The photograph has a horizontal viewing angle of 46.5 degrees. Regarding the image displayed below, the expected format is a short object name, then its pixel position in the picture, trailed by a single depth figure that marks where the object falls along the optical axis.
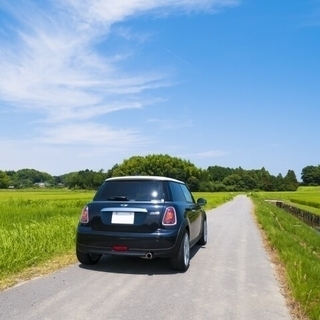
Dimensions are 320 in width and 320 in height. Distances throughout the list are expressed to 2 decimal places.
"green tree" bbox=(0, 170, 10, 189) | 115.50
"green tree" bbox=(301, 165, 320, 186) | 173.12
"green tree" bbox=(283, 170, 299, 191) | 150.50
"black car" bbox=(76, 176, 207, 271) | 6.18
